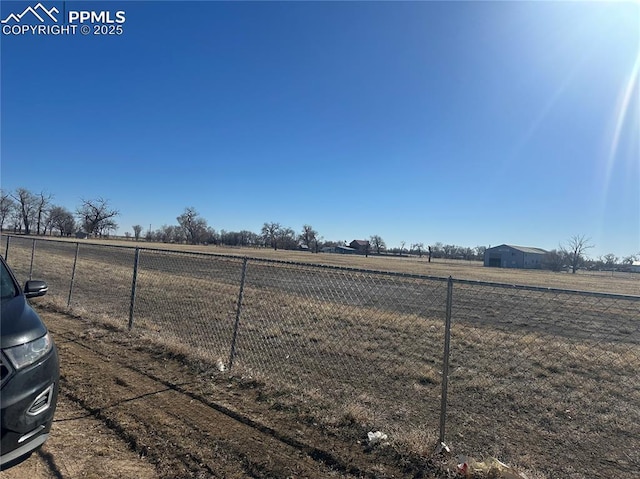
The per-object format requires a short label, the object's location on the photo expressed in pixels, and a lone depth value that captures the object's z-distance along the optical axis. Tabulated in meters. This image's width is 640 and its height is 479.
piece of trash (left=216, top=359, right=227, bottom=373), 4.78
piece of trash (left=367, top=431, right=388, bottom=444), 3.34
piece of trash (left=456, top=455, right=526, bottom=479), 2.81
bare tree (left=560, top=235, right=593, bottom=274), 84.89
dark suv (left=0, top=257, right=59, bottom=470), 2.27
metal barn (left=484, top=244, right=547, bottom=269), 83.88
